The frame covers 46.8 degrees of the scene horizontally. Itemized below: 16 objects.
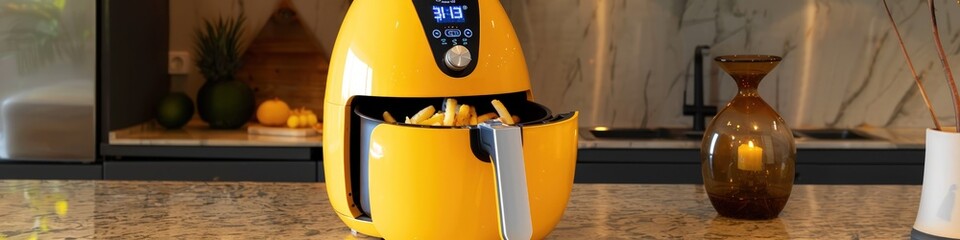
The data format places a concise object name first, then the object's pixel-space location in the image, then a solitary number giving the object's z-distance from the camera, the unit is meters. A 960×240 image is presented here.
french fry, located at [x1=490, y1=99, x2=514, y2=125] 1.32
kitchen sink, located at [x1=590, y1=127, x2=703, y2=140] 3.31
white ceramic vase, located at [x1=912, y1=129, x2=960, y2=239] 1.26
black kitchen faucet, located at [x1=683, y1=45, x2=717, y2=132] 3.38
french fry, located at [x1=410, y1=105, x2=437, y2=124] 1.30
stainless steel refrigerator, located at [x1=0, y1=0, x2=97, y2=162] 2.96
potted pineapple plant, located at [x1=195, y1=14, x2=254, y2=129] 3.23
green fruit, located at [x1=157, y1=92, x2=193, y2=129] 3.20
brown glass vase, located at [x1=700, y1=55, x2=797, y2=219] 1.44
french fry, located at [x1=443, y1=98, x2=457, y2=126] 1.29
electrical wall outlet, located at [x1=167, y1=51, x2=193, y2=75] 3.45
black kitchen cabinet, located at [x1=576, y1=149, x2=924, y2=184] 3.00
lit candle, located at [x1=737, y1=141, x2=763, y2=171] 1.44
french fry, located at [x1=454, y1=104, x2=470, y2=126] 1.31
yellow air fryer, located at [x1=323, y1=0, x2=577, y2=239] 1.19
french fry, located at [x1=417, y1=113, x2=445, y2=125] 1.29
